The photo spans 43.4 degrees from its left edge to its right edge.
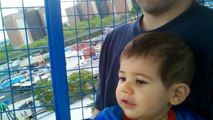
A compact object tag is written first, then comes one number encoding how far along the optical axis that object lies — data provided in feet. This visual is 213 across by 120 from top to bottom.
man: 2.83
